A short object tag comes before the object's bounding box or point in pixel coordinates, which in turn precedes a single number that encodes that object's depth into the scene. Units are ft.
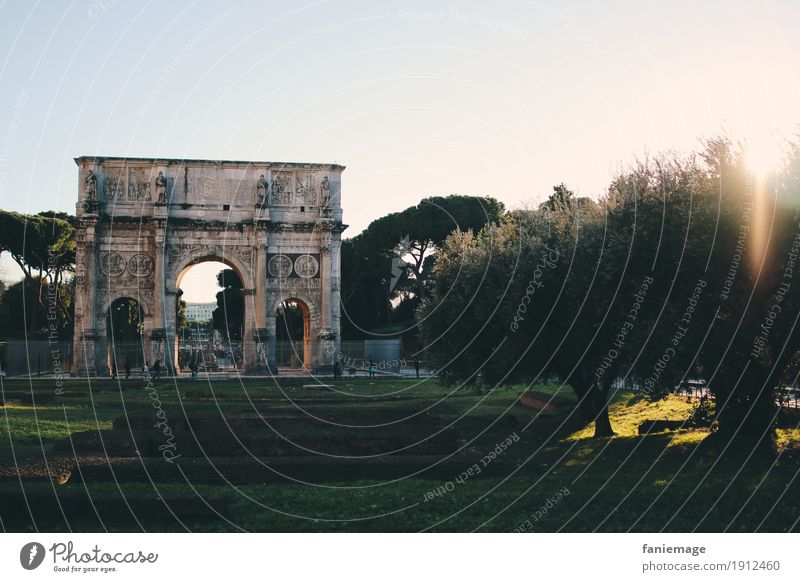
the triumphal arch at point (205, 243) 165.89
